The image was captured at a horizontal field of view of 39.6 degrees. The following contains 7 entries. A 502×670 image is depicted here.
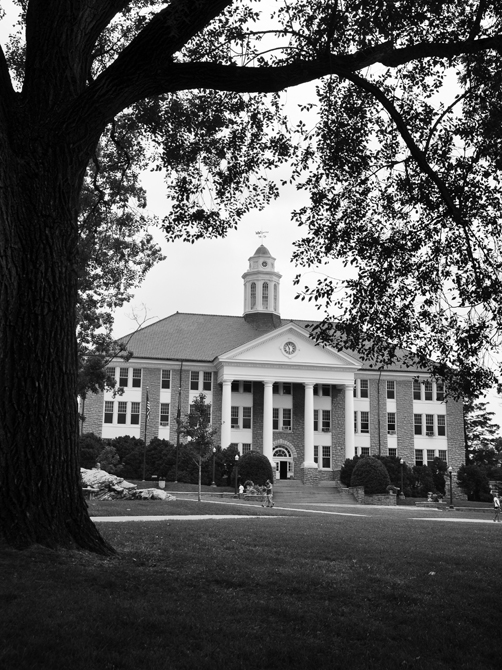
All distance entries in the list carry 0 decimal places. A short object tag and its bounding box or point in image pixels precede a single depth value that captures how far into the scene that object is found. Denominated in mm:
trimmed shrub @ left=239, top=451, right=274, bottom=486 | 43750
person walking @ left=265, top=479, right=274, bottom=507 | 34600
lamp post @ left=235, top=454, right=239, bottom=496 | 40500
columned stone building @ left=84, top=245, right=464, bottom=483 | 52219
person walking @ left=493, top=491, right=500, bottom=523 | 27797
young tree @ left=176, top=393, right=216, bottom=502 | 33094
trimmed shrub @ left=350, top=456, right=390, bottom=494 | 43844
